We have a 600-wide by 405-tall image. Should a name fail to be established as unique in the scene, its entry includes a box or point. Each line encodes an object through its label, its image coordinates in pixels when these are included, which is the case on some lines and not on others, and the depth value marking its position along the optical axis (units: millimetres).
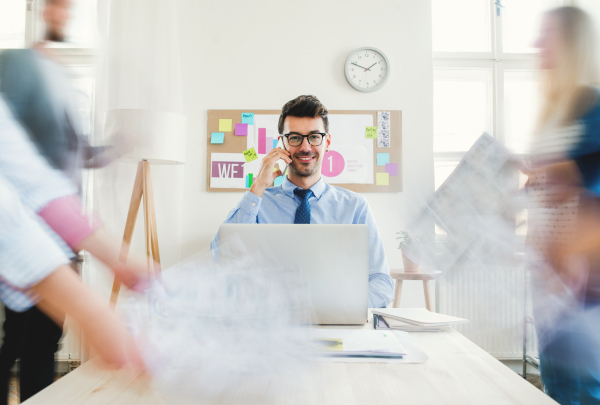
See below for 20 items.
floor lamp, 1934
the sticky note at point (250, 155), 2705
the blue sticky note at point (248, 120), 2711
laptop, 892
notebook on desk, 929
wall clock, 2717
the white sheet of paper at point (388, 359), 730
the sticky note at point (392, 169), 2709
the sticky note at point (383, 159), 2707
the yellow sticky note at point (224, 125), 2723
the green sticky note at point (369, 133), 2709
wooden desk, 565
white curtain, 2289
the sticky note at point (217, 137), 2709
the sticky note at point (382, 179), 2705
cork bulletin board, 2703
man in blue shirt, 1698
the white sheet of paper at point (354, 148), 2709
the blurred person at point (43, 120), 1202
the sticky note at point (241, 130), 2703
